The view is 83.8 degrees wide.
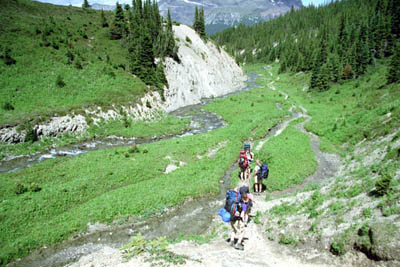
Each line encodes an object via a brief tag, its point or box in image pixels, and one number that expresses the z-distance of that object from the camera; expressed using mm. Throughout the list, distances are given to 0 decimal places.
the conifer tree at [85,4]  97362
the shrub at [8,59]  39875
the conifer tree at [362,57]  65375
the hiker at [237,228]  11398
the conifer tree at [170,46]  70062
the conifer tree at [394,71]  46156
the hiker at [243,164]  20166
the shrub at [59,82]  40781
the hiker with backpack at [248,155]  19547
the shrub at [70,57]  48275
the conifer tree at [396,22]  79875
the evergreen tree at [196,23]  99219
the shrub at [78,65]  48031
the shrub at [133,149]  28859
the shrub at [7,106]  32062
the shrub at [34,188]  19588
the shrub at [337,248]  10242
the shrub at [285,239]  12487
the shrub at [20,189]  19297
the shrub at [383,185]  11883
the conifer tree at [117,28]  70188
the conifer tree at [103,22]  77269
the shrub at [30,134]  29920
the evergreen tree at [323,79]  70362
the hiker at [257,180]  20094
